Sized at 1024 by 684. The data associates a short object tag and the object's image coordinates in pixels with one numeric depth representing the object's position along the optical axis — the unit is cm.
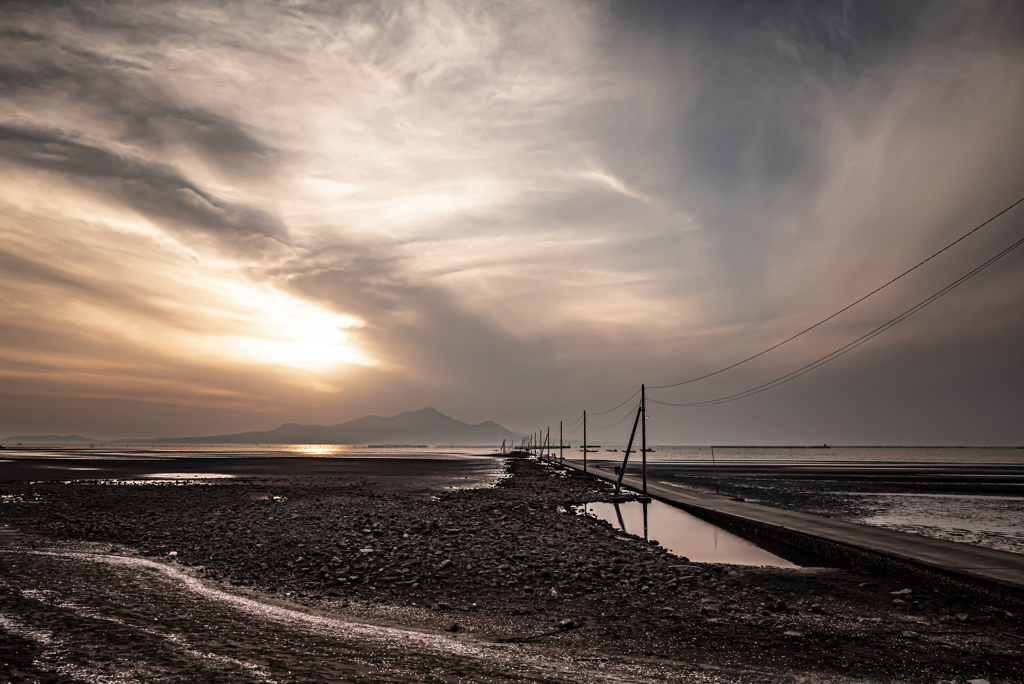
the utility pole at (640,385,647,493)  4162
